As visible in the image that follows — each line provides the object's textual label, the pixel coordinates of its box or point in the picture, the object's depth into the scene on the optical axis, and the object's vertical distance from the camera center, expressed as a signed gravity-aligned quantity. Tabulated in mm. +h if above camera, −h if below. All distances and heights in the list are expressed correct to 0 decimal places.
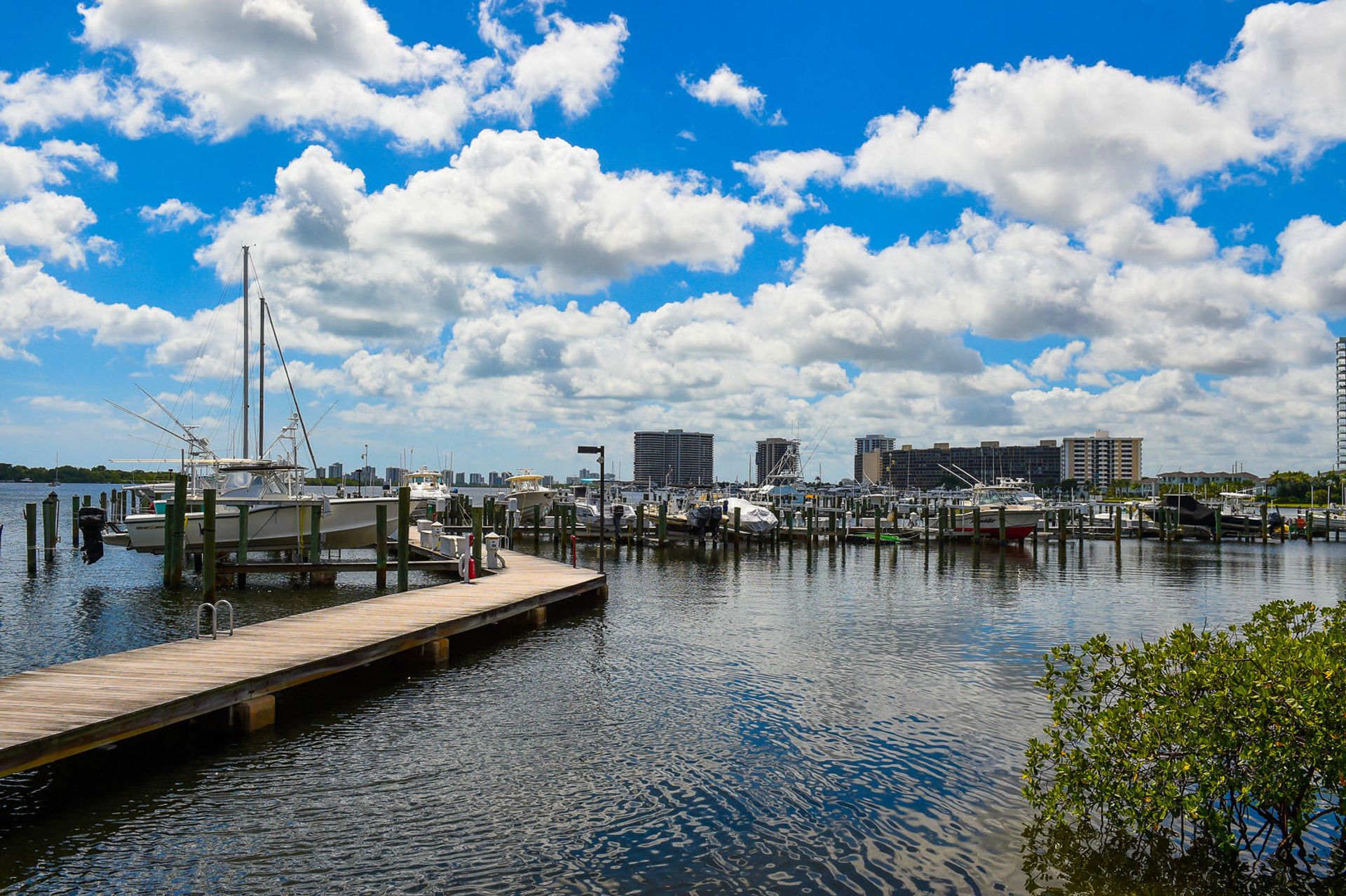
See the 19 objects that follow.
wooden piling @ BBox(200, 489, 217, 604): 21438 -1792
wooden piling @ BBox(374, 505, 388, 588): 27797 -2524
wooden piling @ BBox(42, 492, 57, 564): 41000 -2822
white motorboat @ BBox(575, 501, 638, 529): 68250 -3664
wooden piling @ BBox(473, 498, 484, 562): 27922 -2018
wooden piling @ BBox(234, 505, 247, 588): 30828 -2290
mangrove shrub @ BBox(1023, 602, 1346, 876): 7625 -2533
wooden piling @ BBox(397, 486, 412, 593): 24766 -1637
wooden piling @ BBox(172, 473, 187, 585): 26484 -1583
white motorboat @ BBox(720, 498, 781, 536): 60906 -3438
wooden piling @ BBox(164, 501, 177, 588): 28781 -2177
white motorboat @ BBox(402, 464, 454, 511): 56447 -1474
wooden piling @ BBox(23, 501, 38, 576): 36281 -2654
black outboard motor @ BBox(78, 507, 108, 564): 35906 -2587
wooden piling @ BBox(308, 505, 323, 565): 30844 -2324
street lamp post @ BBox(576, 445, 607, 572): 26000 +544
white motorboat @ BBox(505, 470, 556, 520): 82125 -2243
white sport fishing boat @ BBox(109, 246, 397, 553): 33469 -1536
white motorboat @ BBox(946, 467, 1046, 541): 64125 -3022
